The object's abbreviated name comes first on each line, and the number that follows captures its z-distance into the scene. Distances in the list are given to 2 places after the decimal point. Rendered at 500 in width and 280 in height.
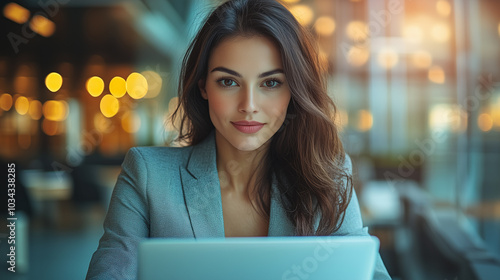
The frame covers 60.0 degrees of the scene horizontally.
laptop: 0.78
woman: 1.43
